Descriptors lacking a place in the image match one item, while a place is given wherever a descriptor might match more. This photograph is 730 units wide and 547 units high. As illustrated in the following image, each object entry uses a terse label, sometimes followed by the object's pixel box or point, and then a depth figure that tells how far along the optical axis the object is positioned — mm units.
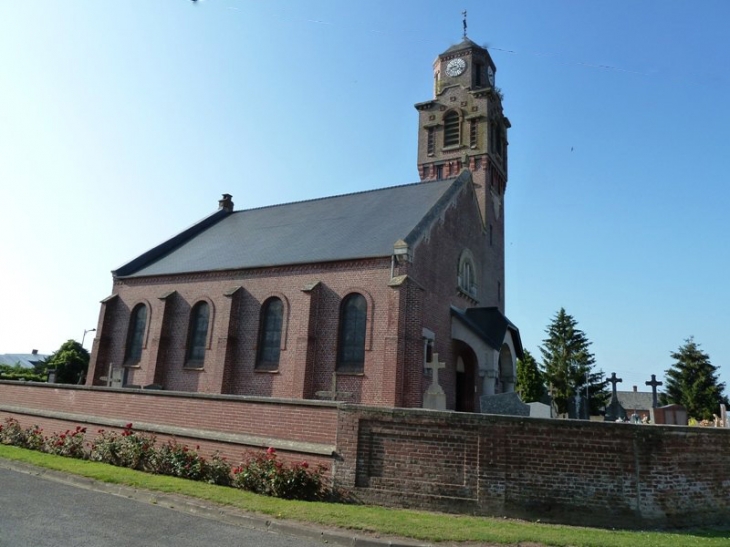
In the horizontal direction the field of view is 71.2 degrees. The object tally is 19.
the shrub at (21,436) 16423
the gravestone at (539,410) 17741
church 19578
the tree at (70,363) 38719
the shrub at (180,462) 12047
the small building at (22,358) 74312
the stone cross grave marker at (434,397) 16031
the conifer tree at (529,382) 38750
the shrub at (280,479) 10453
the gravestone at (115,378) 24562
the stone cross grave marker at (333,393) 19406
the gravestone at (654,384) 21391
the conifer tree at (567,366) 48719
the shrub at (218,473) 11680
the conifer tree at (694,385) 44750
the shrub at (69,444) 14914
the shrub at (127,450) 13036
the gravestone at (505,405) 17062
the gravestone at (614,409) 21750
